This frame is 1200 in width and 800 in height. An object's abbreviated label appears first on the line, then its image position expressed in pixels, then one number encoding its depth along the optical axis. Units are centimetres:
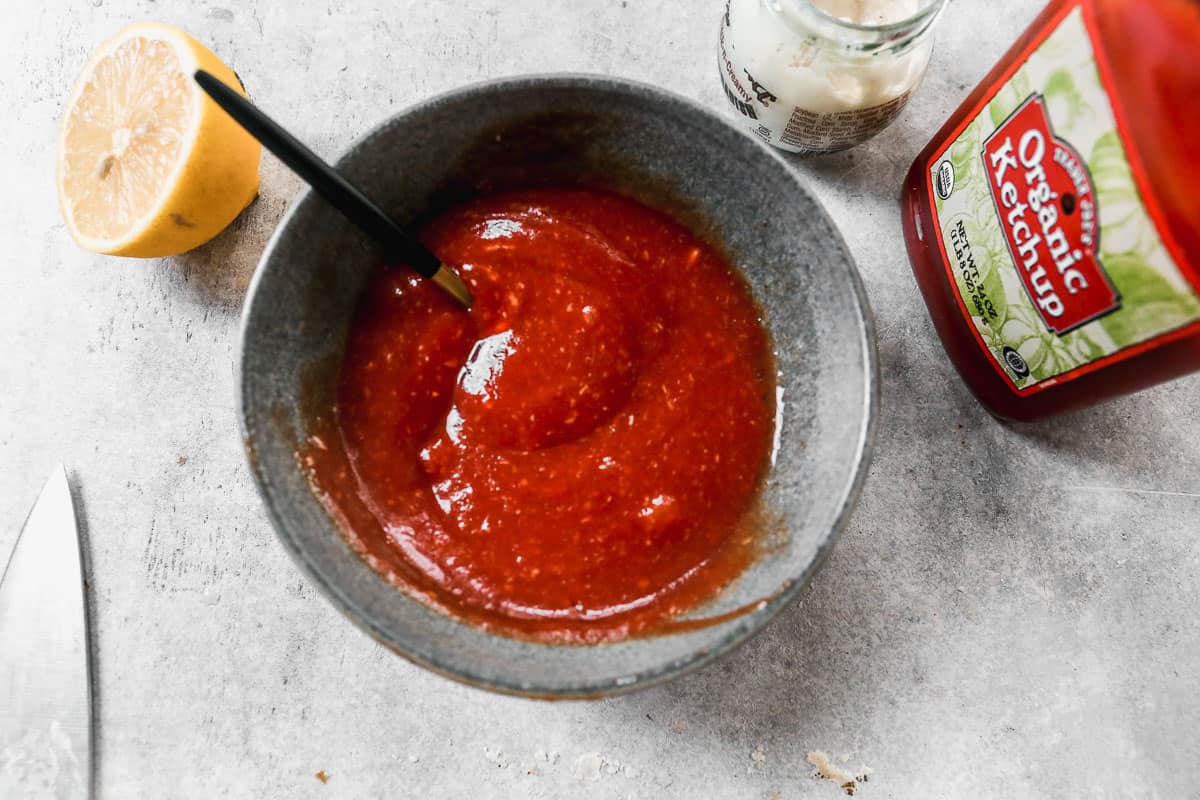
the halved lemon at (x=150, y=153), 29
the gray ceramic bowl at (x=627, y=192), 26
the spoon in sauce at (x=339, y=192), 25
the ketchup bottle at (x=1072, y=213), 23
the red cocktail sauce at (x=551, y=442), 27
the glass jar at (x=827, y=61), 27
